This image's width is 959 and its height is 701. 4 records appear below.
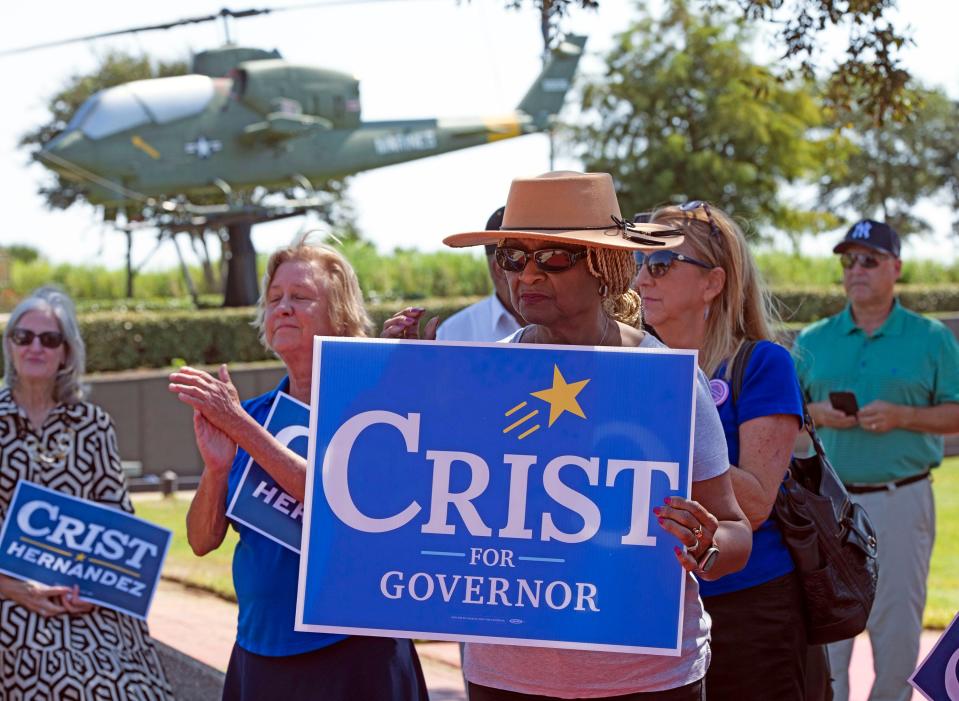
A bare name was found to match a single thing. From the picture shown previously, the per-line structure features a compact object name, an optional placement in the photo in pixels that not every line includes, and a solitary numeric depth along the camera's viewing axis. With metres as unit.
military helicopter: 25.73
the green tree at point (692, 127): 35.50
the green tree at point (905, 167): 58.22
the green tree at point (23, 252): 48.59
